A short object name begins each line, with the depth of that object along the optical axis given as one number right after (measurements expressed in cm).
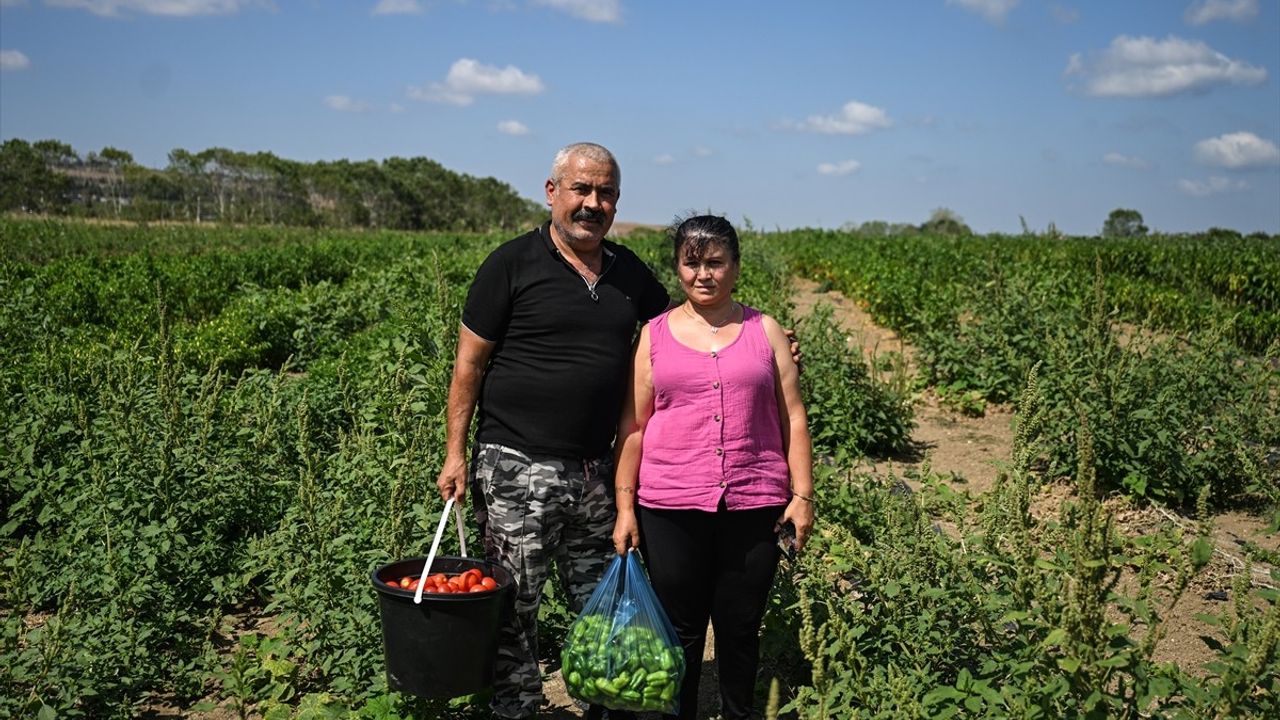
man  319
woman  308
